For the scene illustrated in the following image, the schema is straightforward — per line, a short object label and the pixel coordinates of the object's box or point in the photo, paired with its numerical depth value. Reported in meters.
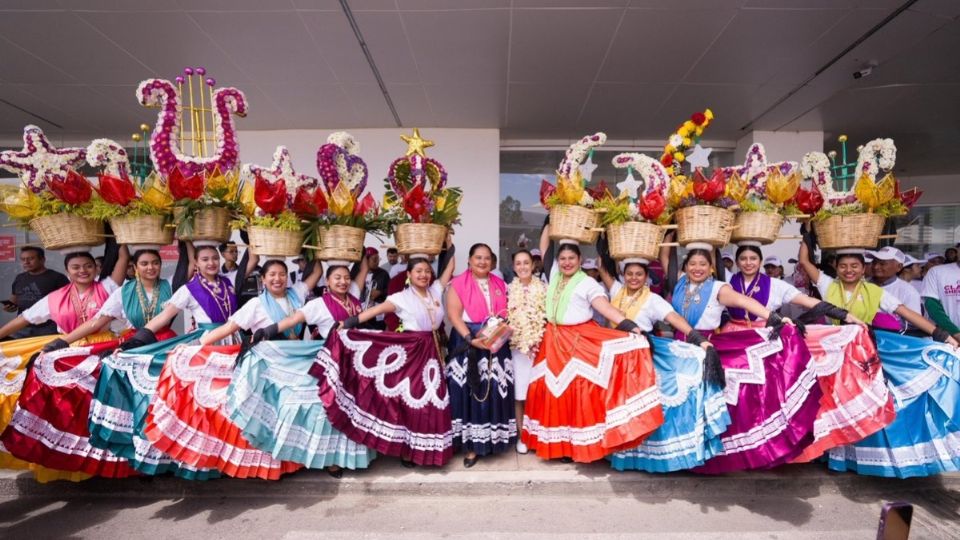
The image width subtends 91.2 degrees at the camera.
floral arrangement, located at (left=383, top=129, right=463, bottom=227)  3.75
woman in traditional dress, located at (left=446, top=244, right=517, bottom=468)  3.77
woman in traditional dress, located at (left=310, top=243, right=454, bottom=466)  3.44
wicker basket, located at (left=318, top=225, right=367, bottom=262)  3.64
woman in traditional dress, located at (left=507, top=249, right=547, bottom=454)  3.80
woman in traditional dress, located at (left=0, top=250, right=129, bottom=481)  3.45
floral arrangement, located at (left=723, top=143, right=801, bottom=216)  3.65
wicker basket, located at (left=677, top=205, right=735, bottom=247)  3.53
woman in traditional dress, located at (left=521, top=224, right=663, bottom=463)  3.37
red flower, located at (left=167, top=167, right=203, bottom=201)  3.48
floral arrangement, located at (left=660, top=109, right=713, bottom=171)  4.34
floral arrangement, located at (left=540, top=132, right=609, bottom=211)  3.68
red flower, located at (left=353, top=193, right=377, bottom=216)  3.72
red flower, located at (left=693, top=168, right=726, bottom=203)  3.49
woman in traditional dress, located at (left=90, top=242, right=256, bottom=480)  3.30
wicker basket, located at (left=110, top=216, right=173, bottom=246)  3.56
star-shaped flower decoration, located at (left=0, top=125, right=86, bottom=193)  3.58
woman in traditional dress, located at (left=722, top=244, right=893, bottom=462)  3.21
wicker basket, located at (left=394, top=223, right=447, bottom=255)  3.63
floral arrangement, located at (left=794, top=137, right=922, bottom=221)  3.72
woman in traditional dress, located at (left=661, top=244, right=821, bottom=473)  3.18
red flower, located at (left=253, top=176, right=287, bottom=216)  3.38
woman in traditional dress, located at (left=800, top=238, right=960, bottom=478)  3.27
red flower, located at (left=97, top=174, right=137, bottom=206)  3.45
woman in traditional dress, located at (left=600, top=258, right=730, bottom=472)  3.27
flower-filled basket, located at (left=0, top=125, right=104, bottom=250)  3.56
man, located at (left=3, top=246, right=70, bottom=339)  4.89
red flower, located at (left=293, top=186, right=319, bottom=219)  3.51
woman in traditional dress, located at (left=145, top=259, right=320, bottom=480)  3.16
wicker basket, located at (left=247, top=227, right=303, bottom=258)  3.45
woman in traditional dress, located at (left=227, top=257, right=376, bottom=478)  3.25
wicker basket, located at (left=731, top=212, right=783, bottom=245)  3.65
